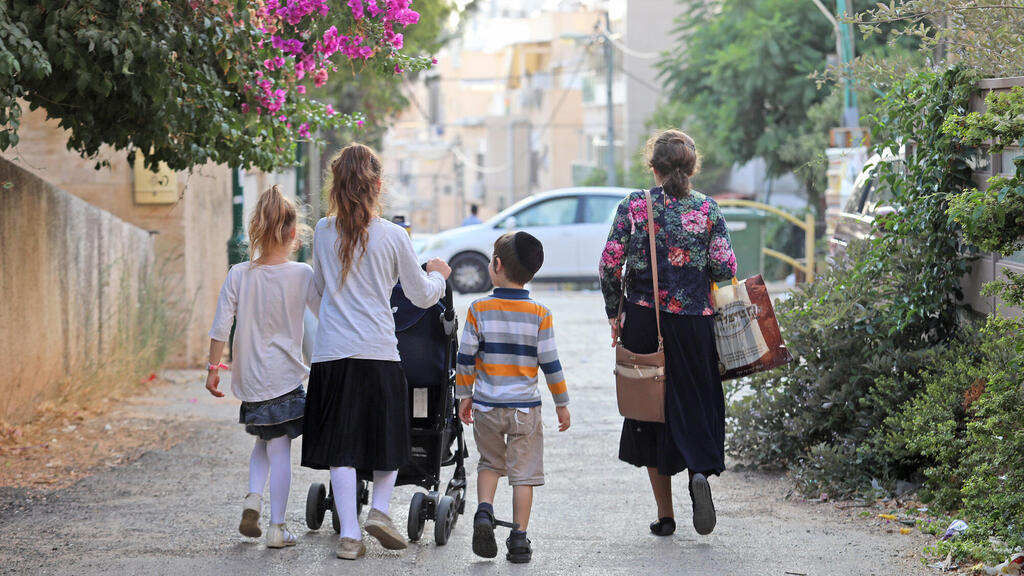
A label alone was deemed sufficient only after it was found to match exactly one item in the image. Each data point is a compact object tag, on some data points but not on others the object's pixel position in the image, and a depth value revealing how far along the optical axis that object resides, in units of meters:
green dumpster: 20.94
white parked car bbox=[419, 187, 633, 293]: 20.33
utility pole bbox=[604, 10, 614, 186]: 38.19
